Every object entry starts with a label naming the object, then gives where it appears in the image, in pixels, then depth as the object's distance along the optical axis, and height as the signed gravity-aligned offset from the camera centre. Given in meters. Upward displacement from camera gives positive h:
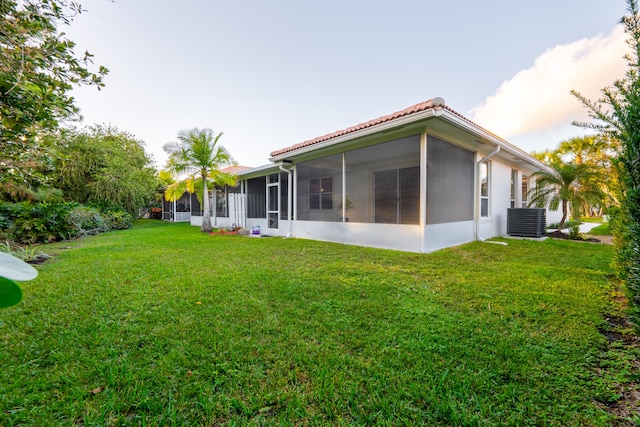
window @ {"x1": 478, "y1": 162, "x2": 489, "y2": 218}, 8.48 +0.60
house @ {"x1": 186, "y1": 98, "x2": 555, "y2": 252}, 6.38 +0.78
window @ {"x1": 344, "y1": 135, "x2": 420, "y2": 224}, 6.55 +0.66
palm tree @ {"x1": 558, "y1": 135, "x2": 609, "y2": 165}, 16.77 +3.96
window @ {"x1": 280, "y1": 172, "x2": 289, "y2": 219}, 10.62 +0.61
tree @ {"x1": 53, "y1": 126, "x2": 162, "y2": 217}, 13.95 +1.81
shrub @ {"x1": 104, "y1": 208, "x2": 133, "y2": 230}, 13.20 -0.51
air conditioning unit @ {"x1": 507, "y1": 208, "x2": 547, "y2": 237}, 8.80 -0.48
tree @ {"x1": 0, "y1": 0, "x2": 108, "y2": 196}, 2.42 +1.44
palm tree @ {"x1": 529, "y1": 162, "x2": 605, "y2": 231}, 8.96 +0.66
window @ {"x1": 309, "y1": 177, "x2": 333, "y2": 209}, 8.52 +0.50
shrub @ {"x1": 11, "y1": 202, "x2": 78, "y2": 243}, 8.12 -0.46
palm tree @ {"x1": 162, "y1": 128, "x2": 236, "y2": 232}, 11.56 +2.21
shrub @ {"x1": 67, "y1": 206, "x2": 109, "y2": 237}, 9.84 -0.51
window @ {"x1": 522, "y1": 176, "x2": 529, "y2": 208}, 11.87 +0.87
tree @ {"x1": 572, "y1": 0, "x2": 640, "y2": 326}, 2.56 +0.84
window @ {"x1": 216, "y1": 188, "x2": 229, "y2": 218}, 14.62 +0.31
